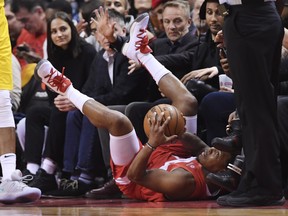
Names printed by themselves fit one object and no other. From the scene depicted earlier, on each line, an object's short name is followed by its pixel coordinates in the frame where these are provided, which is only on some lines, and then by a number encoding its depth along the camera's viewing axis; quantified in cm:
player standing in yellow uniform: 1079
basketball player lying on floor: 1029
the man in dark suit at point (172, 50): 1243
